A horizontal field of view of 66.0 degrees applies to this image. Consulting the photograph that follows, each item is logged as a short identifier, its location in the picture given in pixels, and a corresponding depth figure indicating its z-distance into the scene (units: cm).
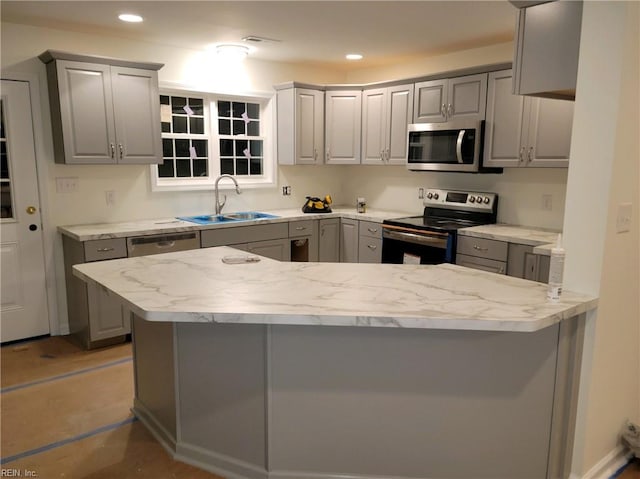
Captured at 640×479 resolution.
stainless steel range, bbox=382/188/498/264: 406
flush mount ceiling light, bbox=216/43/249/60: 425
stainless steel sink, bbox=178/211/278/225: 441
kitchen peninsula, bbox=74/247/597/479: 193
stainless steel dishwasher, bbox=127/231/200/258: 378
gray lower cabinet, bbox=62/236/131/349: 361
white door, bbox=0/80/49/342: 366
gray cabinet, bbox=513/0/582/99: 205
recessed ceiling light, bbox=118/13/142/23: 338
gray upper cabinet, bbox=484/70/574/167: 354
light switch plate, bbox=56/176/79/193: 390
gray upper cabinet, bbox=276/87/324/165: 490
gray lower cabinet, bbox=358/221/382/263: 465
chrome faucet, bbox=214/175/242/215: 469
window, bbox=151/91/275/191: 457
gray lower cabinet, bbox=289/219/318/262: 474
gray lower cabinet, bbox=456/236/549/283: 342
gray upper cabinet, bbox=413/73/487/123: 401
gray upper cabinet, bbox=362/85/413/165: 461
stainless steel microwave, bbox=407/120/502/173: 403
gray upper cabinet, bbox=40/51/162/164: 361
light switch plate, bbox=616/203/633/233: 198
